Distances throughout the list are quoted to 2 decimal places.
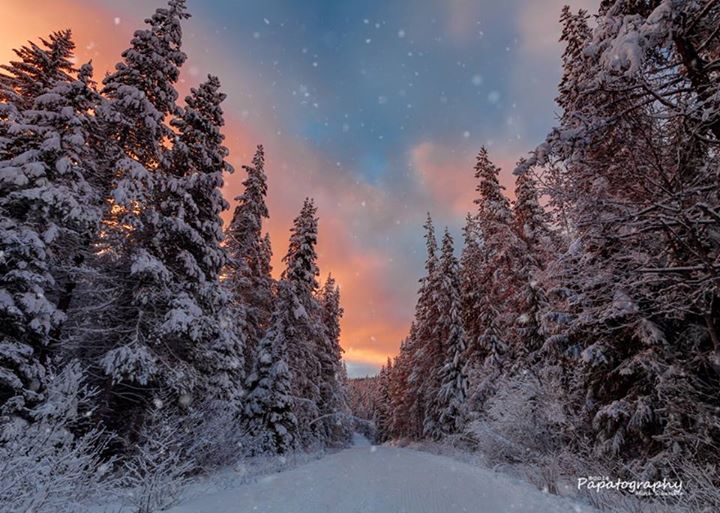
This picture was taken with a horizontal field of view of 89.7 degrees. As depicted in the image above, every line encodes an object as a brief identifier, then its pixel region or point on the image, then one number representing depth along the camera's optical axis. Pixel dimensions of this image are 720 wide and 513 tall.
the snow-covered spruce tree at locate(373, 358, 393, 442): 59.81
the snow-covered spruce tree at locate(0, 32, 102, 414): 8.44
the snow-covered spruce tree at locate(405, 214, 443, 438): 30.81
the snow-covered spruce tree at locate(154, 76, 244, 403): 11.10
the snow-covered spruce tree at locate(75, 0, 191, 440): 10.38
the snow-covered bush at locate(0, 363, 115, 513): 4.39
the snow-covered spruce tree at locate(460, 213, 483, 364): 25.83
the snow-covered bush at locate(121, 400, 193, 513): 6.49
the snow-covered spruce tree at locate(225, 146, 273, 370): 22.19
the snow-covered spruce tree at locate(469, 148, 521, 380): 19.48
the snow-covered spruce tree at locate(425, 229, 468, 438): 26.03
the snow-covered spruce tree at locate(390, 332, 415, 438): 41.47
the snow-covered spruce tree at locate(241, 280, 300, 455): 18.09
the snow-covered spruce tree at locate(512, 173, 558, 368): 17.88
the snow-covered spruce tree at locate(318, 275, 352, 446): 31.09
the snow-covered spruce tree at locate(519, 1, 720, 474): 5.05
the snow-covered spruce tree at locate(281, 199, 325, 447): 21.47
